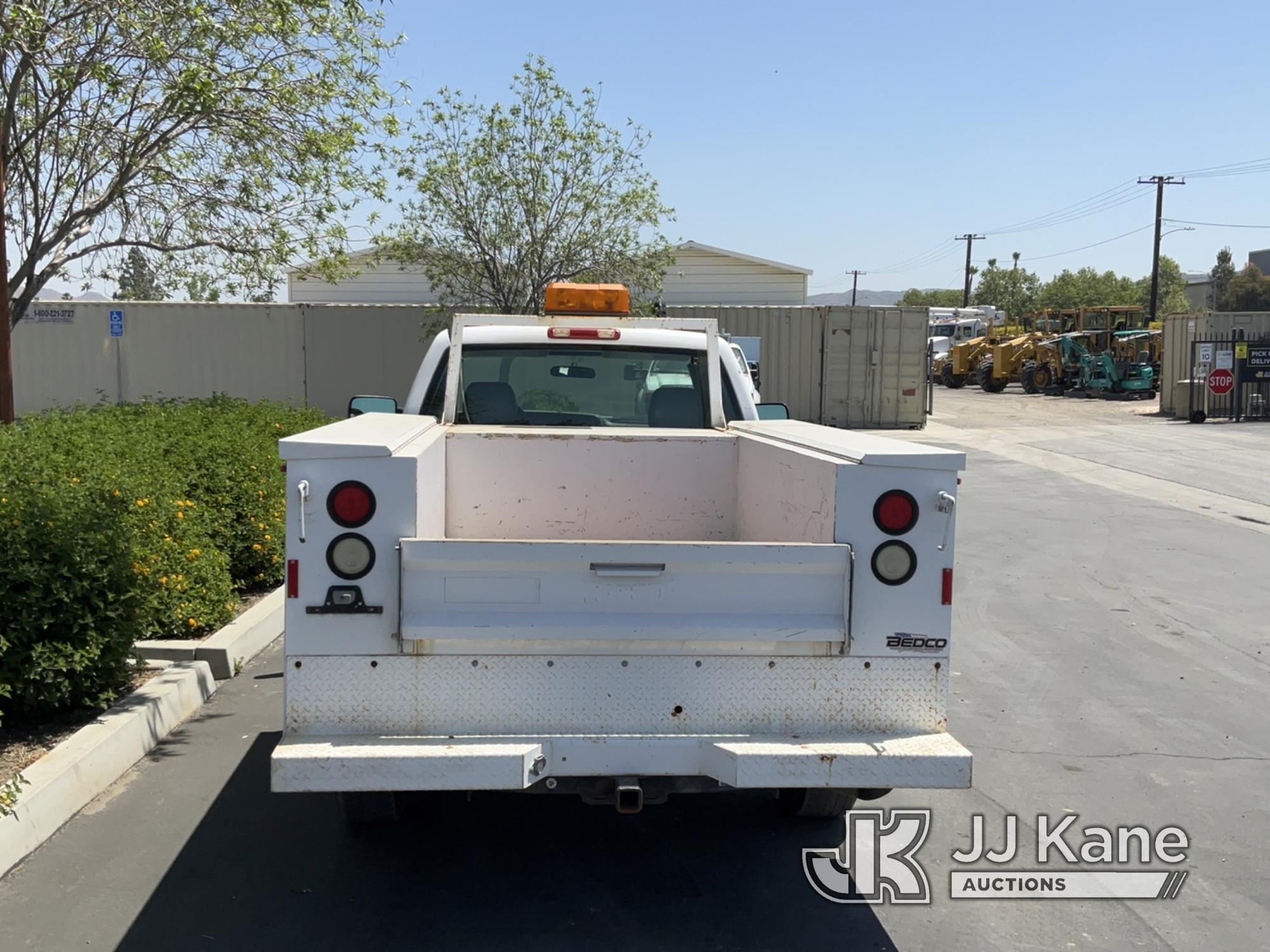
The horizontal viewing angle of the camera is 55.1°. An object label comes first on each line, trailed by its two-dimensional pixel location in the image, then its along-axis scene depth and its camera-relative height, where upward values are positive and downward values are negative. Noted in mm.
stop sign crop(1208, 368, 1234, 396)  29875 -728
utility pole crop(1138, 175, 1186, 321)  56875 +7218
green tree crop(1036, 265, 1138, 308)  96812 +4753
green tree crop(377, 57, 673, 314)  20875 +2181
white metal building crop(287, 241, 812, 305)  35250 +1704
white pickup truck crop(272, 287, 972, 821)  3910 -998
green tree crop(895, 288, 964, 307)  125125 +5326
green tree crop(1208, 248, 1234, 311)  89312 +6190
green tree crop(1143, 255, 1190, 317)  99375 +5259
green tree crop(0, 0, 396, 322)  10102 +1956
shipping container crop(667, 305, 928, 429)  28531 -329
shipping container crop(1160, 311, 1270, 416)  31609 +251
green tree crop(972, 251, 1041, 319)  105688 +5248
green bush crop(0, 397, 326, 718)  5488 -1114
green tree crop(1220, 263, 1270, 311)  85125 +4164
